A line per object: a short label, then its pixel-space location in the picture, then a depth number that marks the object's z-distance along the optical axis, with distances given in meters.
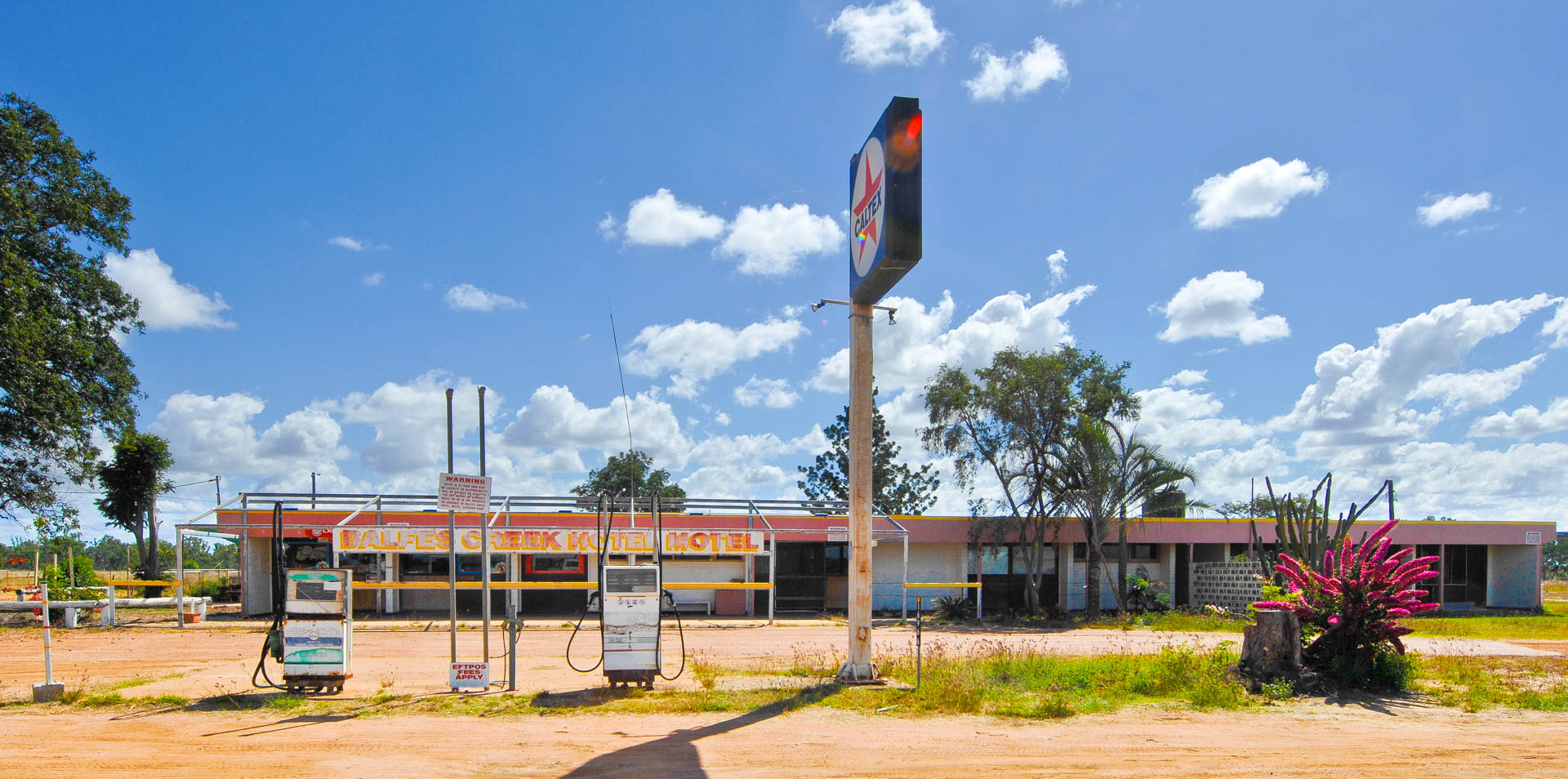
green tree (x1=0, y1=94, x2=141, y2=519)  23.31
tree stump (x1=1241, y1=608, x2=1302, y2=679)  13.16
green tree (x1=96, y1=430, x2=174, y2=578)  36.03
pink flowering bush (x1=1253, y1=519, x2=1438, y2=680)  13.26
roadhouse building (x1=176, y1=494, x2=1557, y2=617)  24.56
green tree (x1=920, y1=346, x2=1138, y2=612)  28.64
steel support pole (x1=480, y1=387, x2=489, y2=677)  12.79
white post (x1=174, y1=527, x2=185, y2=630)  21.83
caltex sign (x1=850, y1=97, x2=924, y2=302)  12.39
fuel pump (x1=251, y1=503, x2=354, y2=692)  11.56
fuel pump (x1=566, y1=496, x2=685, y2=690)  11.89
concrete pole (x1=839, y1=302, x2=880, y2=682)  12.95
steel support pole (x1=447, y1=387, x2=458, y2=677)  11.84
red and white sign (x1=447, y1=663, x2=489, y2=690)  12.05
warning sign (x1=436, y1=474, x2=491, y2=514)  11.64
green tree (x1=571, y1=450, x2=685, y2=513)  63.41
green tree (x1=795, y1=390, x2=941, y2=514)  54.97
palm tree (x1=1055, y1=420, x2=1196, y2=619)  27.36
